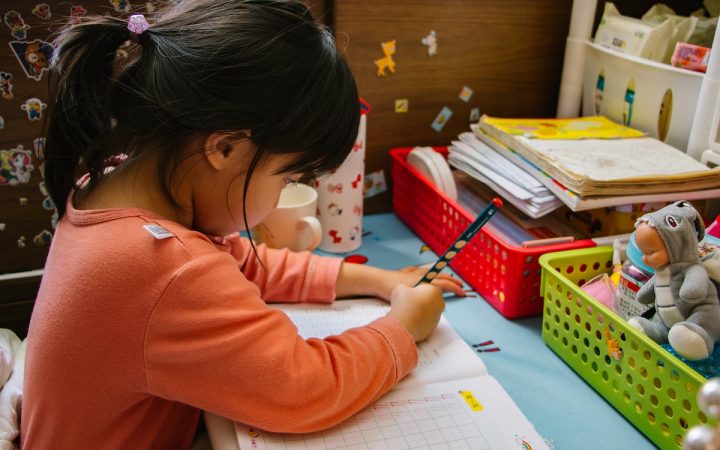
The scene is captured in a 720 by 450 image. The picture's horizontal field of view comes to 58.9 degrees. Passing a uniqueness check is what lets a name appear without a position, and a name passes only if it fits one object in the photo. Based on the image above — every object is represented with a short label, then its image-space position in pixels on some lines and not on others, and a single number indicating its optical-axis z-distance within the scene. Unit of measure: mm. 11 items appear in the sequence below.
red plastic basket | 826
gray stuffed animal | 595
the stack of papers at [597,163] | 826
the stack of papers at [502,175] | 867
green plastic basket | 587
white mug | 933
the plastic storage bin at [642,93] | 941
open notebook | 580
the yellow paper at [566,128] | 987
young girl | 541
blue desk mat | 644
